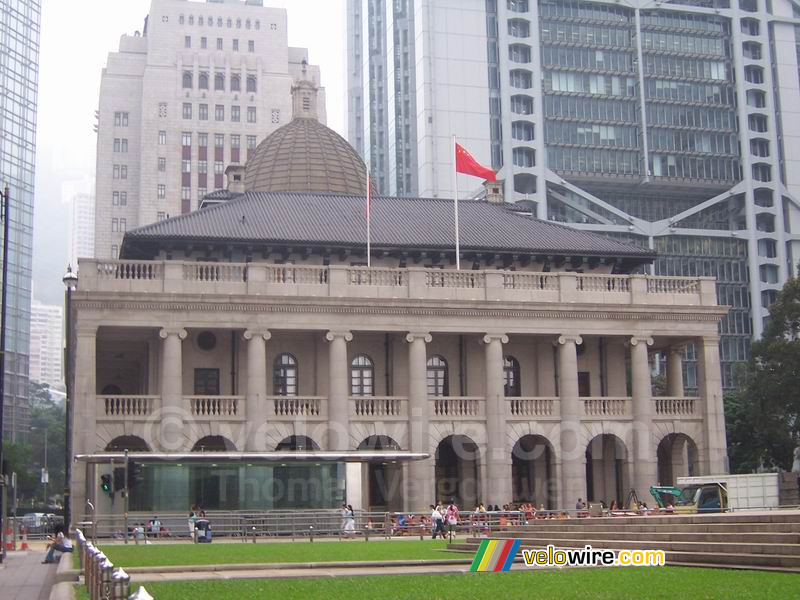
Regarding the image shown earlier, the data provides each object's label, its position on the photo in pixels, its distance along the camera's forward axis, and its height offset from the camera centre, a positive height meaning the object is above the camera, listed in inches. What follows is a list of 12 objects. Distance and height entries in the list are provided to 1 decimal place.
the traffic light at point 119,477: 1813.6 -3.8
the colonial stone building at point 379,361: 2194.9 +212.5
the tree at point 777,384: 2984.7 +184.9
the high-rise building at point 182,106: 5915.4 +1802.5
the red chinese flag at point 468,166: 2487.7 +604.4
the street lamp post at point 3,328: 1536.4 +189.4
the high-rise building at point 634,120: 5669.3 +1620.0
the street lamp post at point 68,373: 2100.1 +253.7
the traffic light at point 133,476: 1718.8 -2.7
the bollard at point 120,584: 596.1 -53.6
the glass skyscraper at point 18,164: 5846.5 +1510.1
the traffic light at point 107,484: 1711.4 -12.8
